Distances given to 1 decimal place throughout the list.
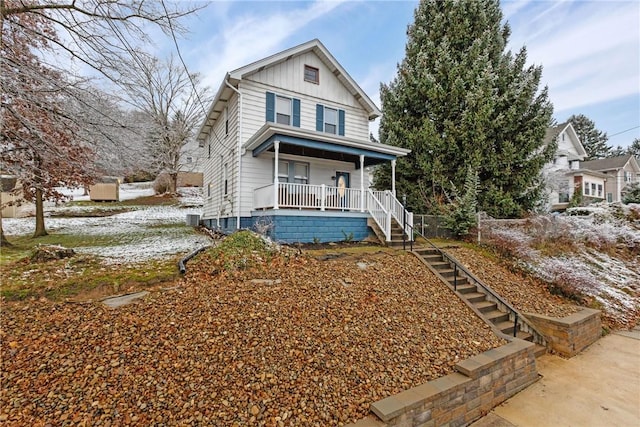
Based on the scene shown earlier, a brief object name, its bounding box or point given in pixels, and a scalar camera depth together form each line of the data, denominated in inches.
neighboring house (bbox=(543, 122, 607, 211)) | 928.9
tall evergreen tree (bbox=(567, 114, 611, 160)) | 1656.0
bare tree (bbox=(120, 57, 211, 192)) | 904.2
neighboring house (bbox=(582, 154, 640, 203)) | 1139.3
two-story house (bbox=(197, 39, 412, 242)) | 365.4
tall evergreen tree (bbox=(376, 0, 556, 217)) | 523.0
